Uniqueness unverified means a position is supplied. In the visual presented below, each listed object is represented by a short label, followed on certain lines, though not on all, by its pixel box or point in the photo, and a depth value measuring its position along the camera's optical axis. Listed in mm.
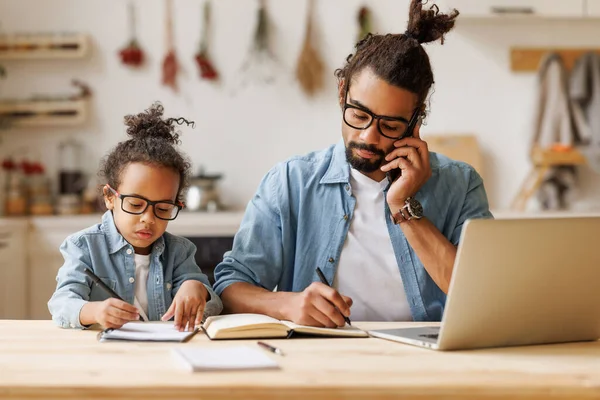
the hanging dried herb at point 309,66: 4531
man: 1926
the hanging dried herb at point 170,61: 4516
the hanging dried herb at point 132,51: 4484
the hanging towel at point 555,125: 4445
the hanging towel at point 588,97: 4441
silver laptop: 1349
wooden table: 1179
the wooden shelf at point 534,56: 4551
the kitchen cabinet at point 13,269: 3998
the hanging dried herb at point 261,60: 4547
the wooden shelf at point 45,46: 4461
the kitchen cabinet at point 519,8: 4281
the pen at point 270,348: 1400
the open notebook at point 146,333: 1505
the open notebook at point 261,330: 1543
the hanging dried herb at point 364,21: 4520
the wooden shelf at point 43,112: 4484
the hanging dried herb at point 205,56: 4520
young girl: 1833
